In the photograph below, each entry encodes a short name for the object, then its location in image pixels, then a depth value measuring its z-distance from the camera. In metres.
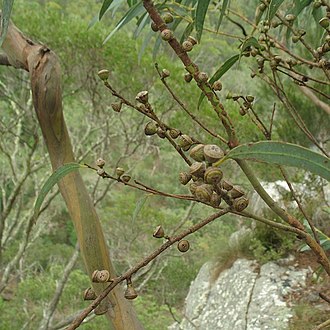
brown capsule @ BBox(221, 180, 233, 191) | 0.31
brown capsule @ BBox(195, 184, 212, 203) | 0.28
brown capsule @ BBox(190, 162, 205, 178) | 0.28
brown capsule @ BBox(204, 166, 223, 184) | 0.28
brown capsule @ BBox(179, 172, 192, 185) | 0.32
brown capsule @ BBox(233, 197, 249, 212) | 0.31
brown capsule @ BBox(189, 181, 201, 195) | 0.30
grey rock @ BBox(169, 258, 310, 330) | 2.33
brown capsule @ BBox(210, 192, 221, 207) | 0.29
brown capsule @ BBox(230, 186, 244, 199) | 0.32
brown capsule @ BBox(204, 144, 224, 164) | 0.28
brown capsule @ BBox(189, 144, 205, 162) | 0.29
